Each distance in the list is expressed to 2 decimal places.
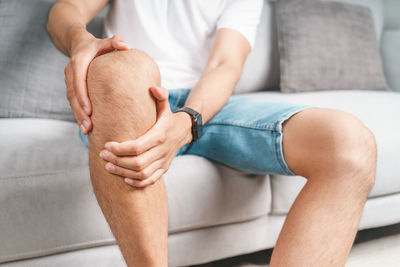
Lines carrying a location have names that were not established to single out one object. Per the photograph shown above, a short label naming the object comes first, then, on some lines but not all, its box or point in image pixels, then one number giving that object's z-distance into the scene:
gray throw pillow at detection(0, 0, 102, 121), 1.12
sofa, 0.71
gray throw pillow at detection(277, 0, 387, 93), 1.52
